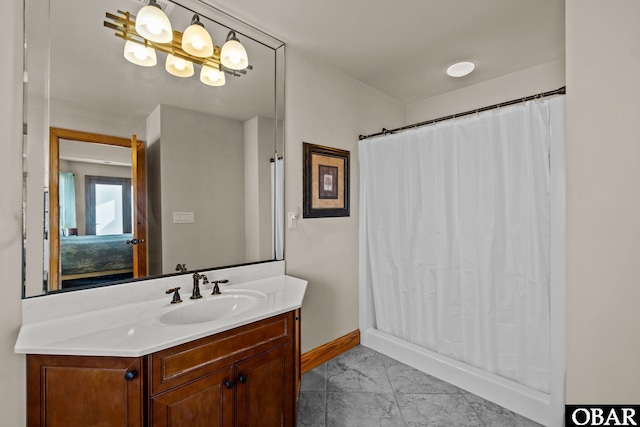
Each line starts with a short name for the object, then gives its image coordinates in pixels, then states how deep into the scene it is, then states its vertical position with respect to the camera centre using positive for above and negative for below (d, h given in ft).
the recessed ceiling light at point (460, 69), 7.73 +4.01
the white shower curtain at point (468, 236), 5.62 -0.57
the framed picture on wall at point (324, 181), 7.26 +0.87
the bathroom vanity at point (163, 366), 3.28 -1.94
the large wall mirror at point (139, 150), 4.15 +1.16
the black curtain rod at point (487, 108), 5.10 +2.20
